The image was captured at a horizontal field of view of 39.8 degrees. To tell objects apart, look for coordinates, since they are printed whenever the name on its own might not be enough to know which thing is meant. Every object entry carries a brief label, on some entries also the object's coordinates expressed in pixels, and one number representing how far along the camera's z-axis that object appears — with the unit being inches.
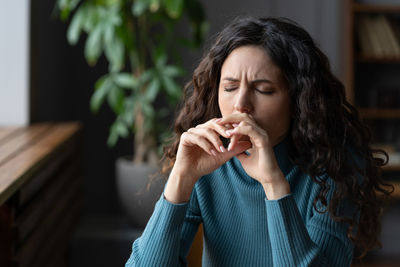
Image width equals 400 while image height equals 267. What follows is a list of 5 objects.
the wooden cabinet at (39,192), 65.4
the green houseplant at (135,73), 108.2
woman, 45.5
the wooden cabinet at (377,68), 130.1
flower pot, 110.2
